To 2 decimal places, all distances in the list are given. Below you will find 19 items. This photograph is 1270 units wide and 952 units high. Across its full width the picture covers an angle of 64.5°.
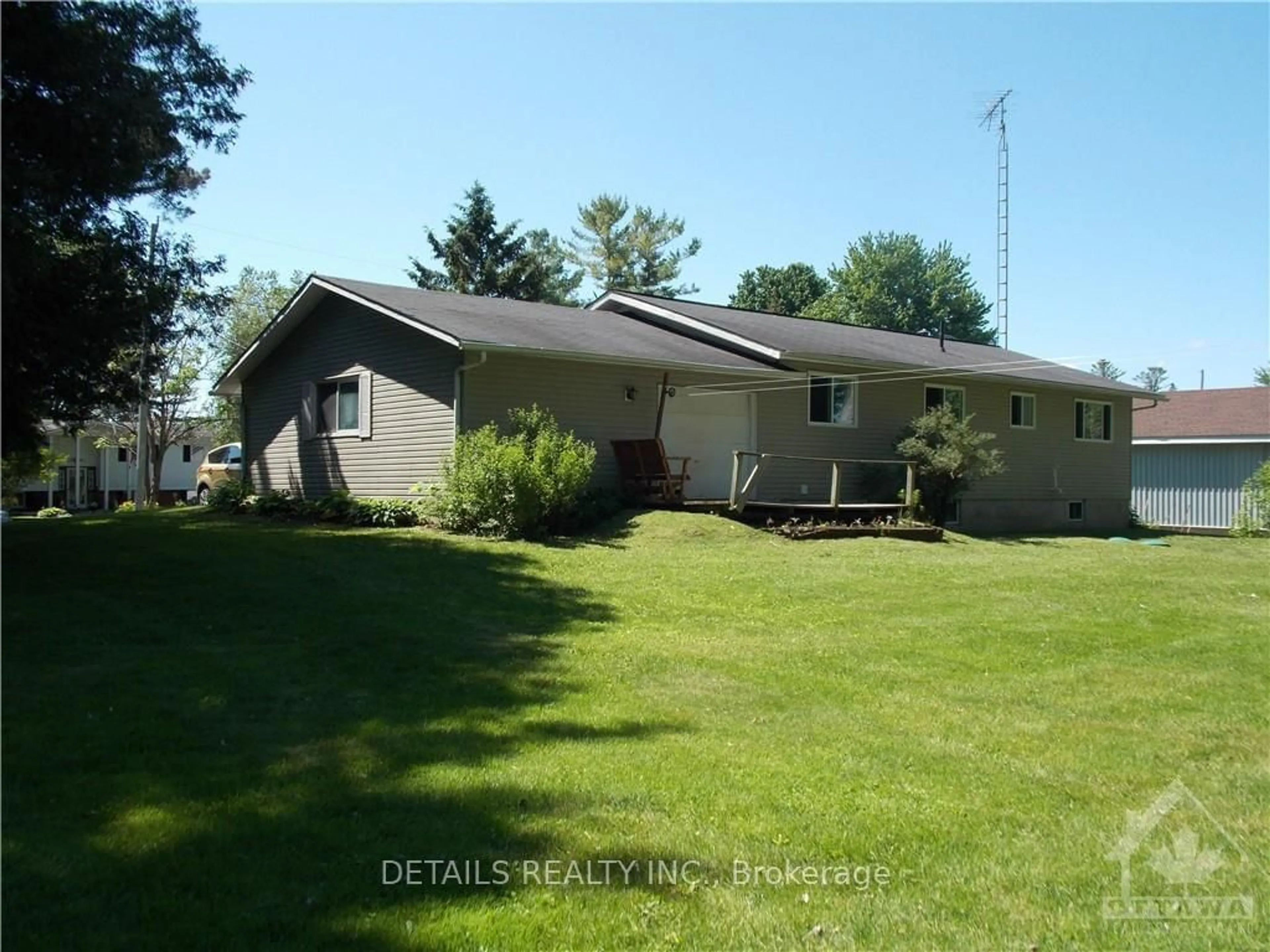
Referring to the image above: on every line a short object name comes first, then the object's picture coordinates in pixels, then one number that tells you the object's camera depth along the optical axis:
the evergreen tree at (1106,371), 77.81
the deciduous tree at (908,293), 56.06
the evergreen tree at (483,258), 42.94
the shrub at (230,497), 19.06
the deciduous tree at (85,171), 9.45
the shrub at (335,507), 16.08
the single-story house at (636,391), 15.73
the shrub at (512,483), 13.37
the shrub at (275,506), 17.30
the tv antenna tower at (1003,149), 27.30
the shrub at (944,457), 17.69
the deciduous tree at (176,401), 32.59
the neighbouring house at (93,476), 40.16
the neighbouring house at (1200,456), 26.22
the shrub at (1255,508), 21.34
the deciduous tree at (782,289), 57.00
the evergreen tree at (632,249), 51.78
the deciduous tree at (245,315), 38.66
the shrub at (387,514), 15.27
